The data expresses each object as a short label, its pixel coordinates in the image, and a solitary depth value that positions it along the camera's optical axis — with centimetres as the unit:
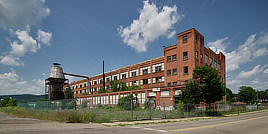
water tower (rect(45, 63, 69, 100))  5810
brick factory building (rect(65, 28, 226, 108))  3697
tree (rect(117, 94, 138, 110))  4006
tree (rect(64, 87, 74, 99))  6043
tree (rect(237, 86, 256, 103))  12231
